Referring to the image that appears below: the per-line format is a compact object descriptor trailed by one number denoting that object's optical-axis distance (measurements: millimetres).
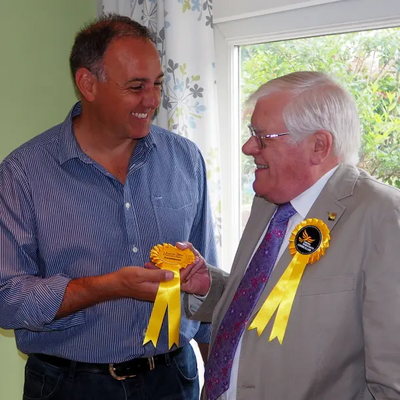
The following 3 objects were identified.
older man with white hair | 1368
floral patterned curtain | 2416
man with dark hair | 1755
